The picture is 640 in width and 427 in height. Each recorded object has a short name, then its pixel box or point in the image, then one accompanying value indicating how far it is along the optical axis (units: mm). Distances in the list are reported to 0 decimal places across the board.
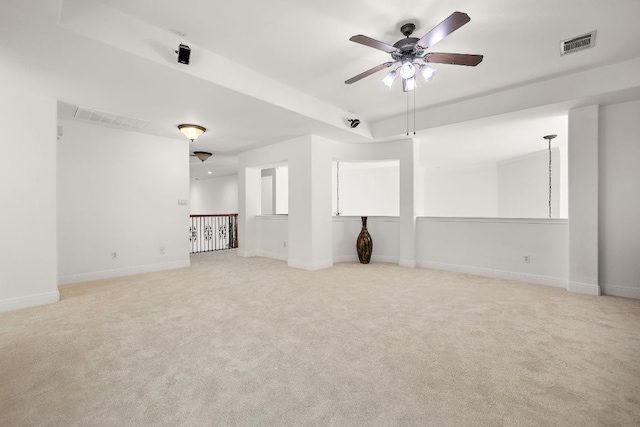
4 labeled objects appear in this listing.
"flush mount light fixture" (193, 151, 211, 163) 6965
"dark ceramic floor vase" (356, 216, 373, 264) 6082
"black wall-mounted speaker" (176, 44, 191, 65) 2736
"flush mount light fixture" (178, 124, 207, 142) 4816
